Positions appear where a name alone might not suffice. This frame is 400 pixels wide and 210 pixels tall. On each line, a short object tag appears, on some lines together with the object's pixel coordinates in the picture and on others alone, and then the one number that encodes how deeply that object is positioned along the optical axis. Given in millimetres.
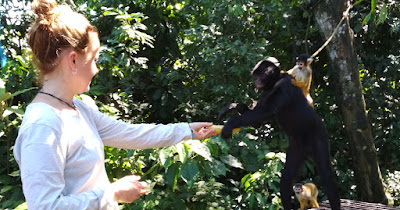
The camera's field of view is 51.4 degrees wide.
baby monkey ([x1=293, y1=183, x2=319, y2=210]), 2959
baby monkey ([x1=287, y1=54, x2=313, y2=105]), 2332
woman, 1039
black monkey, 1952
